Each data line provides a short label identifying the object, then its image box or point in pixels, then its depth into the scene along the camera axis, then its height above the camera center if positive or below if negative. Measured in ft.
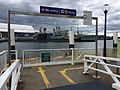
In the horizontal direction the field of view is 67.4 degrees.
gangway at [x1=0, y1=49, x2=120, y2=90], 10.03 -5.11
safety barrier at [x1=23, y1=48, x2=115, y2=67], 18.21 -3.12
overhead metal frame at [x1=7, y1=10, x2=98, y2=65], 10.88 +3.53
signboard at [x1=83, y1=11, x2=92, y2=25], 12.79 +3.36
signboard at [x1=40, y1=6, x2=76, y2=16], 11.82 +4.17
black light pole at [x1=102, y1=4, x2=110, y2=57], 14.73 +5.49
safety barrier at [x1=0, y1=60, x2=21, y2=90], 4.23 -1.96
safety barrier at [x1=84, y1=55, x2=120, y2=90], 9.55 -2.90
